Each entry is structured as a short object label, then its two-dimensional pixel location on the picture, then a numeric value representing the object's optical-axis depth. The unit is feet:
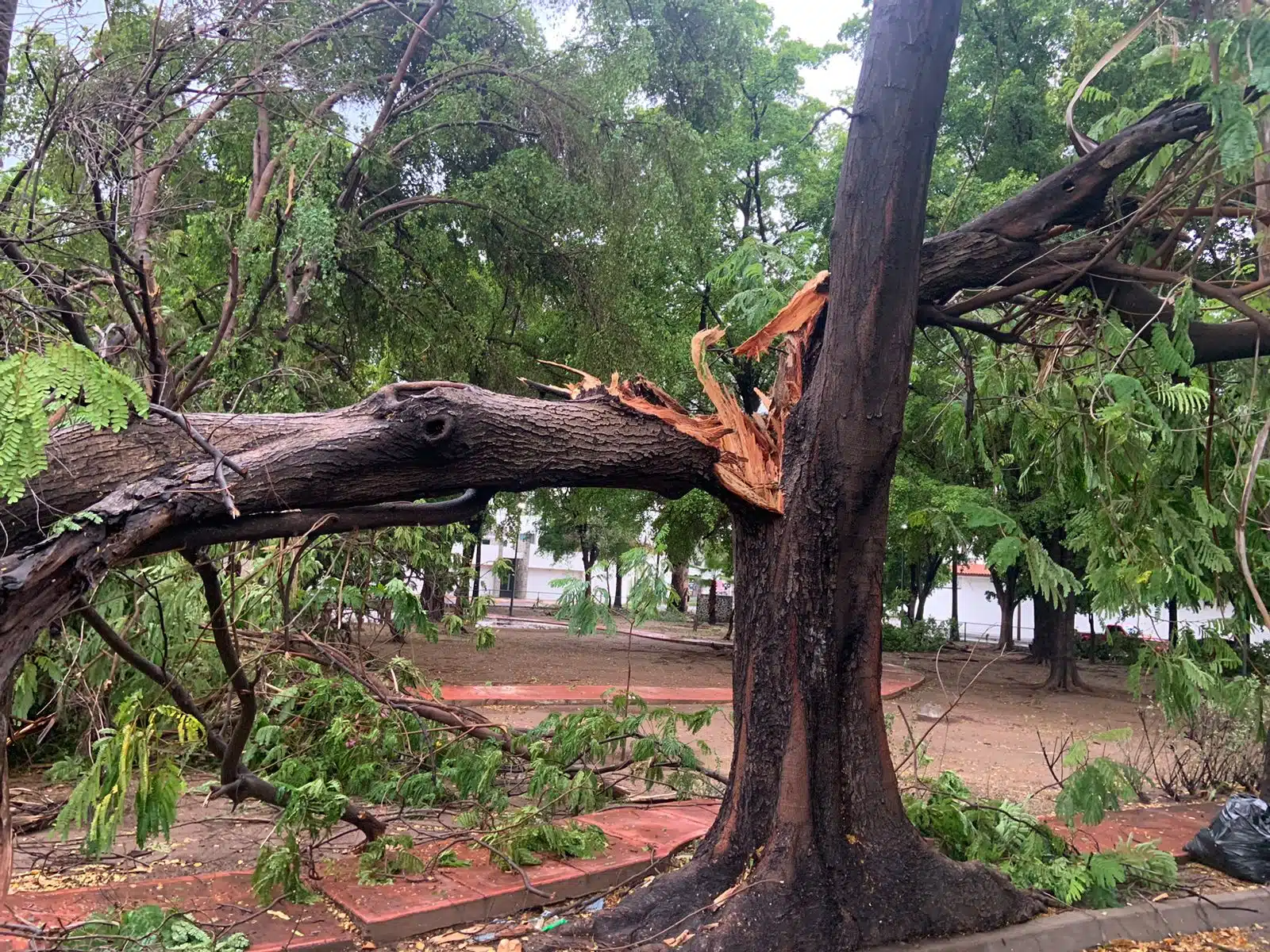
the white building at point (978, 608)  149.30
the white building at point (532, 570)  161.48
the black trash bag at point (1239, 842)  17.07
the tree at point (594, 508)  60.85
